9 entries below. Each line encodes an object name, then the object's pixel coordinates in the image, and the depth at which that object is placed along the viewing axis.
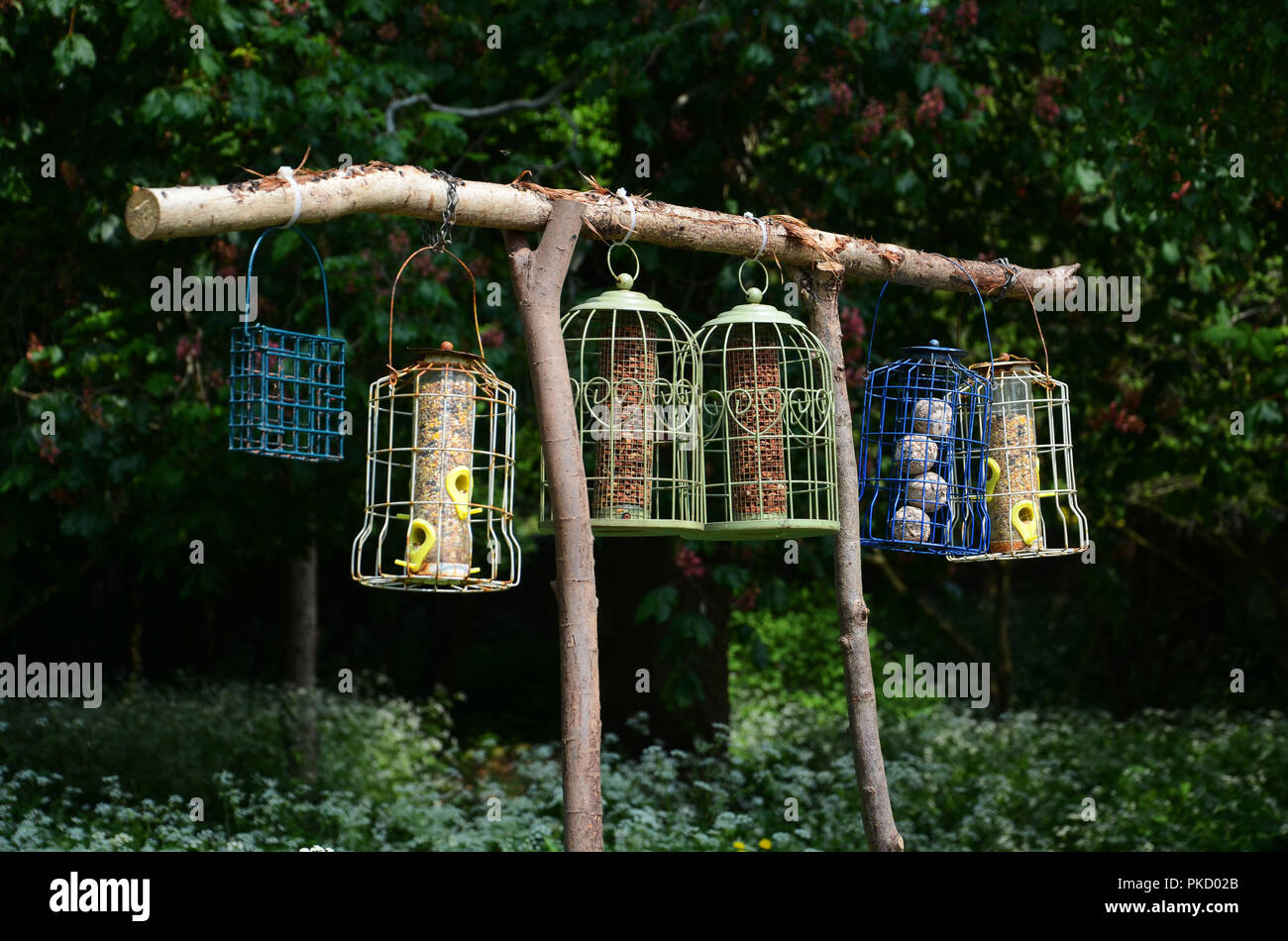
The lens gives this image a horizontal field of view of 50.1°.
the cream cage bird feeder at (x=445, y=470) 4.46
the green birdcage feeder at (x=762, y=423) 5.01
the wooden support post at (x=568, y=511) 4.25
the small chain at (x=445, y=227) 4.33
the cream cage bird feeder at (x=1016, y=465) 5.71
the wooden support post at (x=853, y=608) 5.12
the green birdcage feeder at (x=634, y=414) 4.96
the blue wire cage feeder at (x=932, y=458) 5.43
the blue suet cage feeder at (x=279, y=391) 4.56
